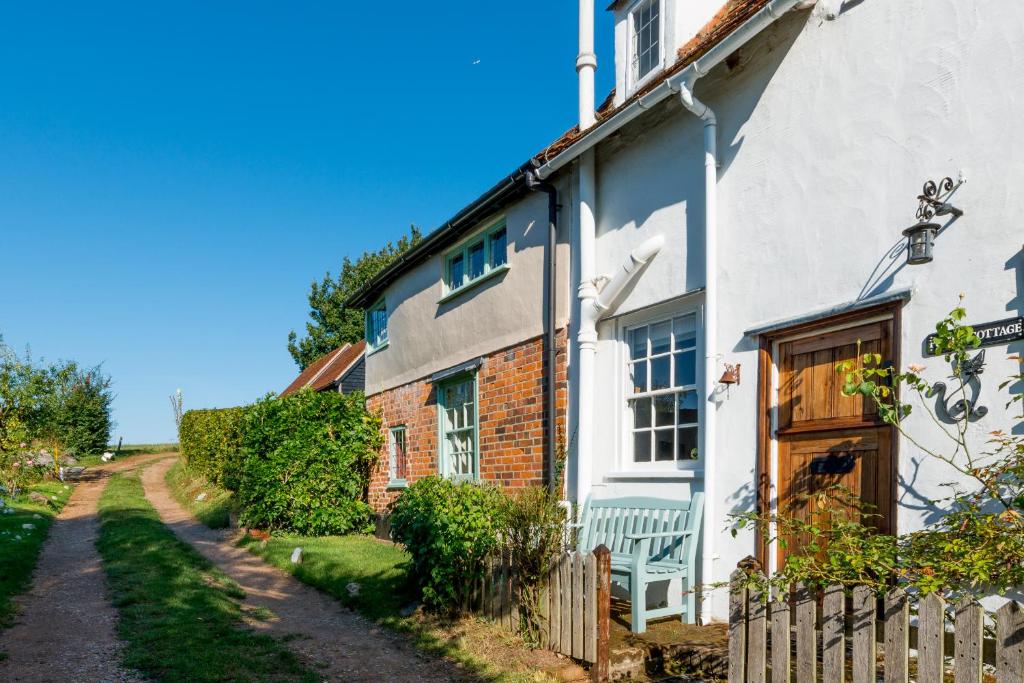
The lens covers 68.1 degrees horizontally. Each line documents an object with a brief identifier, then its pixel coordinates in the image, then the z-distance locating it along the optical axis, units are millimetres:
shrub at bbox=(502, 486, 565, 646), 5910
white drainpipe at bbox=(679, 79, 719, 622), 6199
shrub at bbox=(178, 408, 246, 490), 18016
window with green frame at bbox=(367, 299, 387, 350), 14930
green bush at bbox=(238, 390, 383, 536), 12938
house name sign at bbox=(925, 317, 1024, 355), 4340
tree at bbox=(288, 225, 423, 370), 40844
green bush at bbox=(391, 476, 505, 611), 6730
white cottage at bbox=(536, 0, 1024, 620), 4719
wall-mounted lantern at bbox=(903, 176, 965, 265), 4750
